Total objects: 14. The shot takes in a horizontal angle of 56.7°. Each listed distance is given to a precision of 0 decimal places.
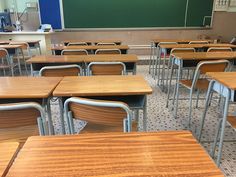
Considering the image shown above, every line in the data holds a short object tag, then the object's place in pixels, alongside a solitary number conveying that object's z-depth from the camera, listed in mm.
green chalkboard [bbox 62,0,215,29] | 6211
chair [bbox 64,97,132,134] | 1241
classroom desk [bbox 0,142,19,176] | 710
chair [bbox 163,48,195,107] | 3623
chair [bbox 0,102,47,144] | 1224
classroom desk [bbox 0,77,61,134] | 1540
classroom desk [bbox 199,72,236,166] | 1718
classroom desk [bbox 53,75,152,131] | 1562
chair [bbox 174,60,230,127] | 2482
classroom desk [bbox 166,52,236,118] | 2911
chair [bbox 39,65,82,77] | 2300
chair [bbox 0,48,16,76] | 4117
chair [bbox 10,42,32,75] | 4746
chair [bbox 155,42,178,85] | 4195
